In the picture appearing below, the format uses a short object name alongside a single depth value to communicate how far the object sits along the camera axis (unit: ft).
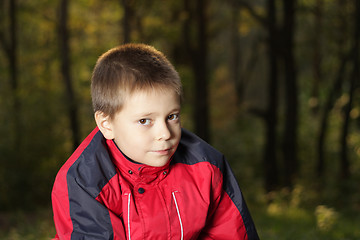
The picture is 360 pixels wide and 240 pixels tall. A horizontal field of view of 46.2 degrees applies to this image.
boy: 6.47
